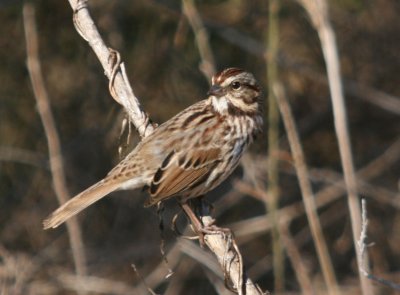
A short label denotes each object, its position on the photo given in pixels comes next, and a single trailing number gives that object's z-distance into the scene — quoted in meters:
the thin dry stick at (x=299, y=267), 8.51
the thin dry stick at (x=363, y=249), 5.70
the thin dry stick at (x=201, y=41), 8.88
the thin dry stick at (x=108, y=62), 7.59
